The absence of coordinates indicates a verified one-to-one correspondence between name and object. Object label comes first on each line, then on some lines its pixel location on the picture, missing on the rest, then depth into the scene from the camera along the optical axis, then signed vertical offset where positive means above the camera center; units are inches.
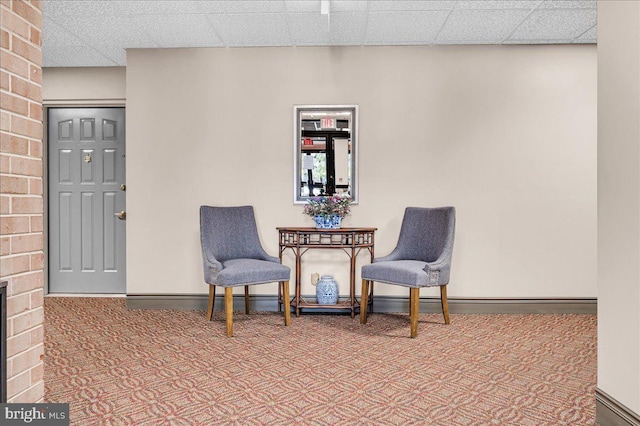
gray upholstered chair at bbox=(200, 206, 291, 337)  130.3 -14.9
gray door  182.7 +3.7
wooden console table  147.4 -11.0
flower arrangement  151.6 +0.8
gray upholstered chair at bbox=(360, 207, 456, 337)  128.7 -15.4
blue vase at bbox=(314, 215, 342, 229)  151.2 -4.1
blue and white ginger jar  152.0 -26.9
